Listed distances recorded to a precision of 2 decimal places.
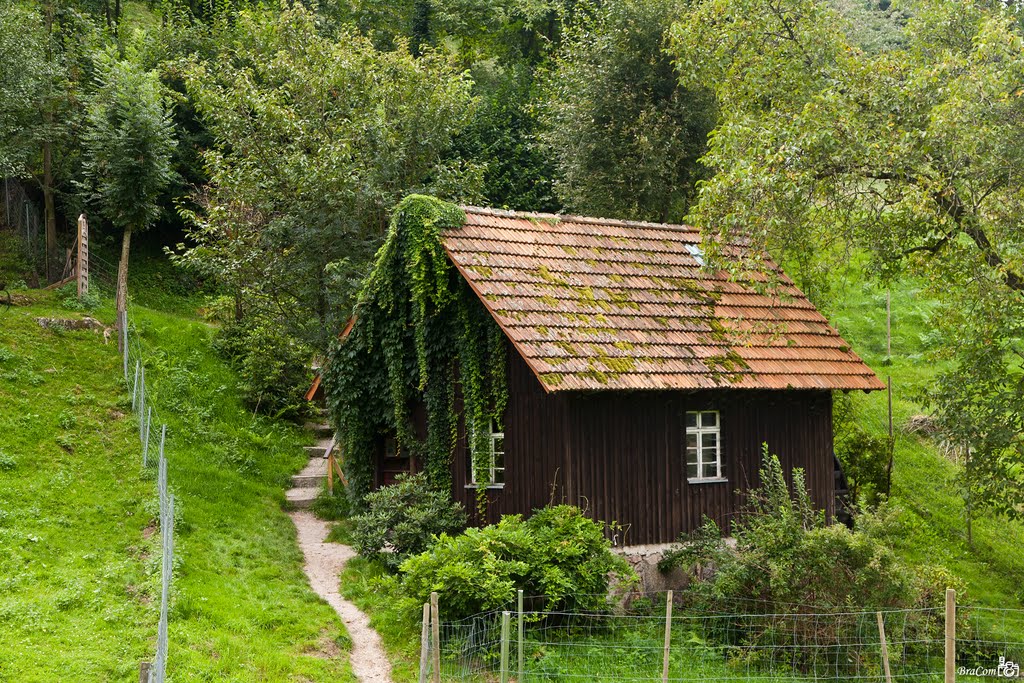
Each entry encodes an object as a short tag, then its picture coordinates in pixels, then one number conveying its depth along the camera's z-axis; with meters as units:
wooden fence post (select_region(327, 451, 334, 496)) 23.73
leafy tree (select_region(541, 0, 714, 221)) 28.16
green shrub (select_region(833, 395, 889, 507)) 23.53
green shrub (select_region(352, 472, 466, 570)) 17.20
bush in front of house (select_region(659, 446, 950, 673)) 14.52
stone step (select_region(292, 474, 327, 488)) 24.30
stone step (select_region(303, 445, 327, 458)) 26.84
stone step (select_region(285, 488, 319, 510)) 23.02
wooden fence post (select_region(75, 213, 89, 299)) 28.38
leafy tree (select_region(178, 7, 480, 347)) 24.08
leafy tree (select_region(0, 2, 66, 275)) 25.62
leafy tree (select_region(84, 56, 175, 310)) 29.67
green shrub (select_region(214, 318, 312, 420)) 27.94
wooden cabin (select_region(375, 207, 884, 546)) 16.59
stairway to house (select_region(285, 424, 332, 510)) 23.16
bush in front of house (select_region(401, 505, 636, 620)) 13.82
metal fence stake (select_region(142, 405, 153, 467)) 20.30
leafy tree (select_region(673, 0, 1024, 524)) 16.05
